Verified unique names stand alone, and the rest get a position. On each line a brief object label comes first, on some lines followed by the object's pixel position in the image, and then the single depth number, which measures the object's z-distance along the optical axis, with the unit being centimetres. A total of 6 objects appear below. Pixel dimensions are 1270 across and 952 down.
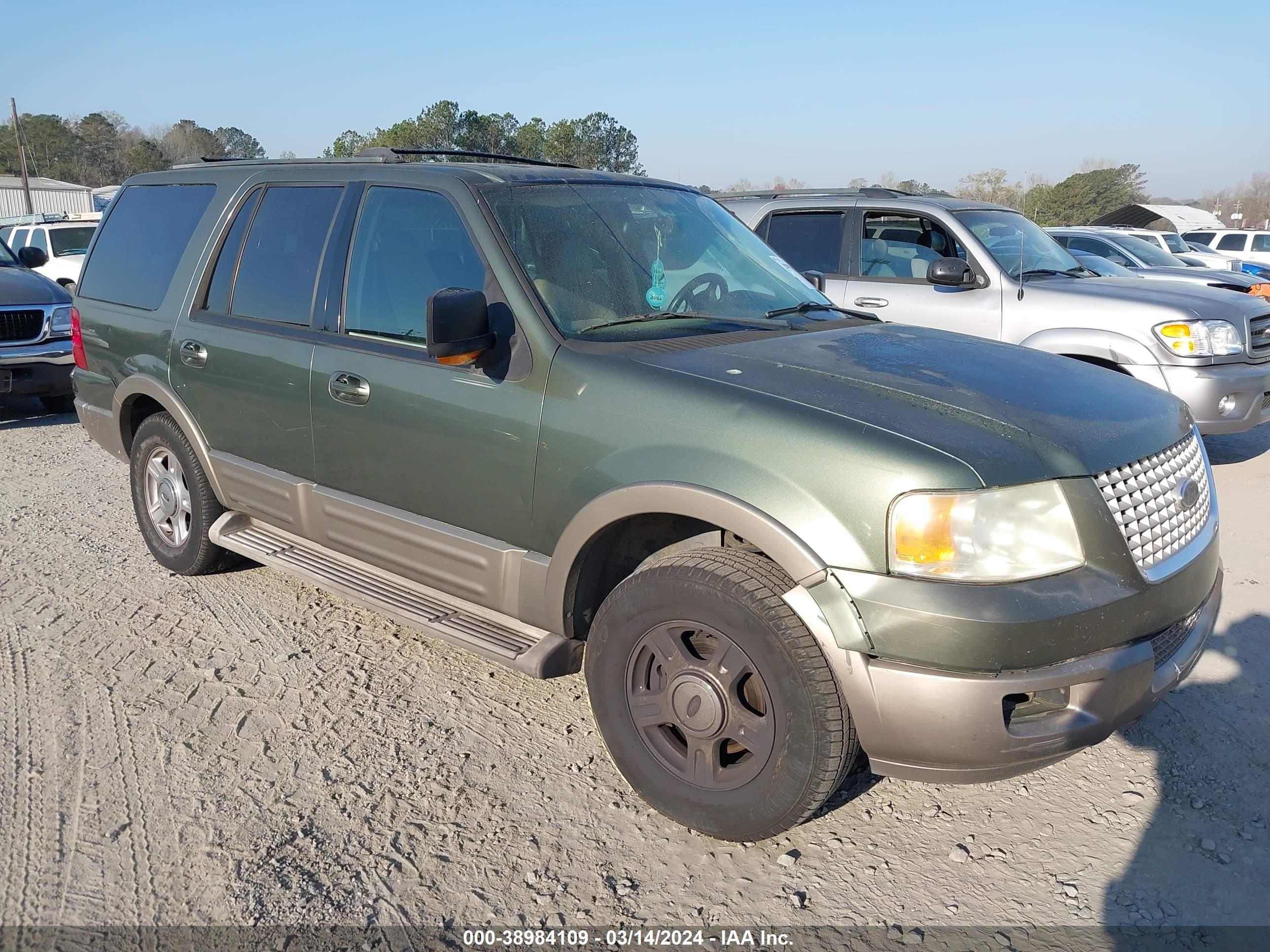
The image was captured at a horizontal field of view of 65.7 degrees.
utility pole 4778
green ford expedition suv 246
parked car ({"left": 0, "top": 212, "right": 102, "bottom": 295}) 1494
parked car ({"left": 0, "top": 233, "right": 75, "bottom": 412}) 854
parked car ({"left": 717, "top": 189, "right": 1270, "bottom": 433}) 662
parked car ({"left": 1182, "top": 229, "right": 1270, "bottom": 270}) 2322
